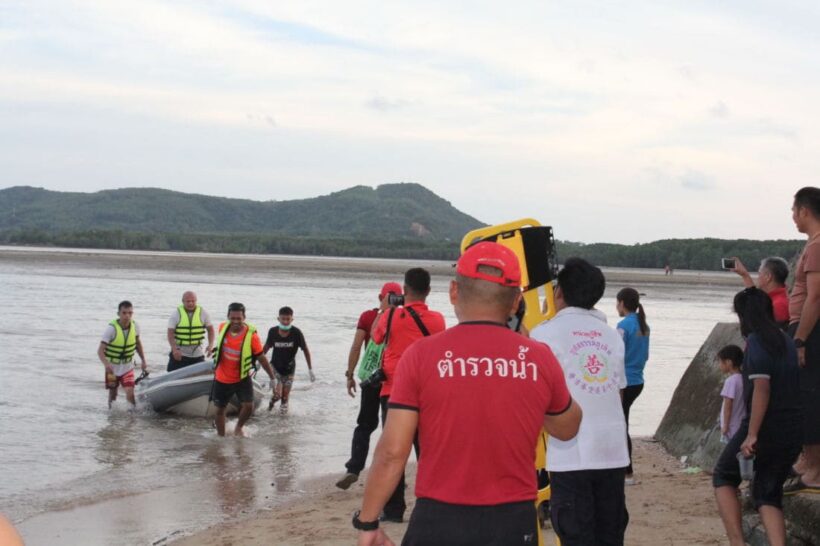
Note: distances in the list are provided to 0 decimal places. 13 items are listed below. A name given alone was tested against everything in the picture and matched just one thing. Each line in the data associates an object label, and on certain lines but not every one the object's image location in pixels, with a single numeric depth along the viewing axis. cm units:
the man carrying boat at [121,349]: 1341
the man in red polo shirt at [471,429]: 342
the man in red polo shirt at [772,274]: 621
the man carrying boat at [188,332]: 1359
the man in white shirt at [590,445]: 478
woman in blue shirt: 857
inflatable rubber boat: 1357
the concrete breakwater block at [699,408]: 966
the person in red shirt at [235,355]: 1145
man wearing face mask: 1398
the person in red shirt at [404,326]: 749
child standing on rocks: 661
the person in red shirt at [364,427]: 834
